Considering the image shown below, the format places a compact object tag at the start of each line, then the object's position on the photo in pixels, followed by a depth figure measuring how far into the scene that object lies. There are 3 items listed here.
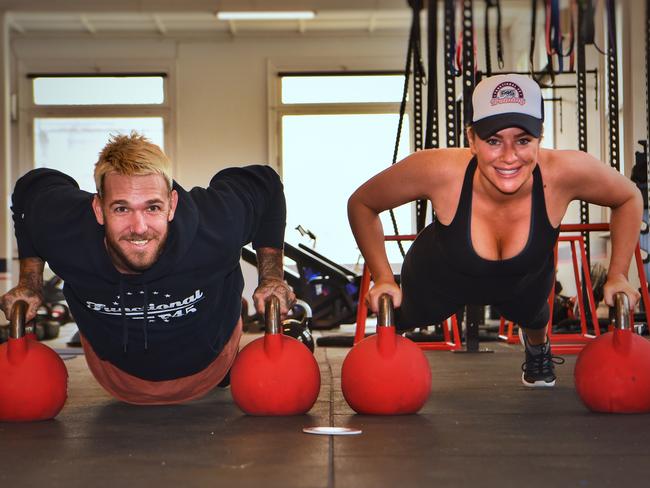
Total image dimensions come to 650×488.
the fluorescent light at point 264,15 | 9.66
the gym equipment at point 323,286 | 7.01
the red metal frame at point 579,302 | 4.37
